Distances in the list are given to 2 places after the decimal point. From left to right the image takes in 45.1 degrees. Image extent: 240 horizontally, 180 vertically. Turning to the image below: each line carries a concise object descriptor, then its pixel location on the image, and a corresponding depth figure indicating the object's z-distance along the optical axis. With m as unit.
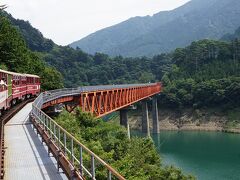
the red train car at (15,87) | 21.13
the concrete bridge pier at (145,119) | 85.42
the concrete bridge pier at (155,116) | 90.20
